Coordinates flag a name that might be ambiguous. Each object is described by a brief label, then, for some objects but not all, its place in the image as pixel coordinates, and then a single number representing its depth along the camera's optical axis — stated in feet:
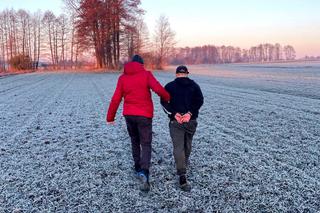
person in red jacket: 14.93
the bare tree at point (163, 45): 225.35
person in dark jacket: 15.05
